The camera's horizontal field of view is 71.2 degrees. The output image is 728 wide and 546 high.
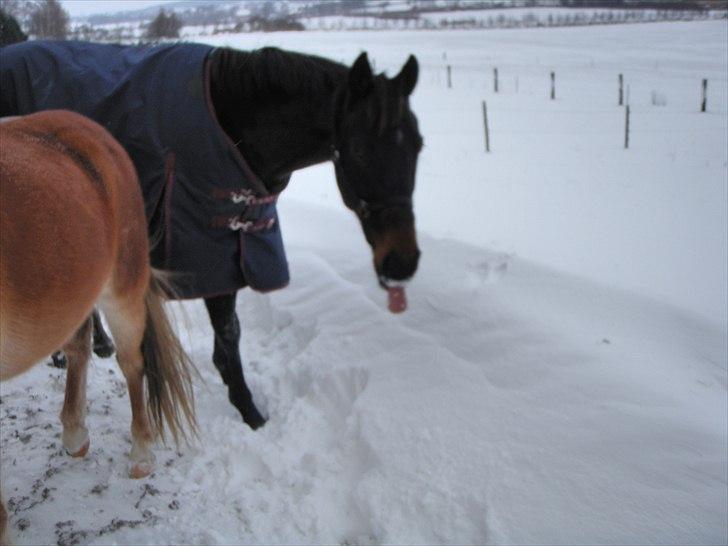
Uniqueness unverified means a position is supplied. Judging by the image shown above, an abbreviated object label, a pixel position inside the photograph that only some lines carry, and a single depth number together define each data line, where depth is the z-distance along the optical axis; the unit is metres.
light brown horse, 1.16
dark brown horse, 1.71
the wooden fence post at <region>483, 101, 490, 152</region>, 5.90
